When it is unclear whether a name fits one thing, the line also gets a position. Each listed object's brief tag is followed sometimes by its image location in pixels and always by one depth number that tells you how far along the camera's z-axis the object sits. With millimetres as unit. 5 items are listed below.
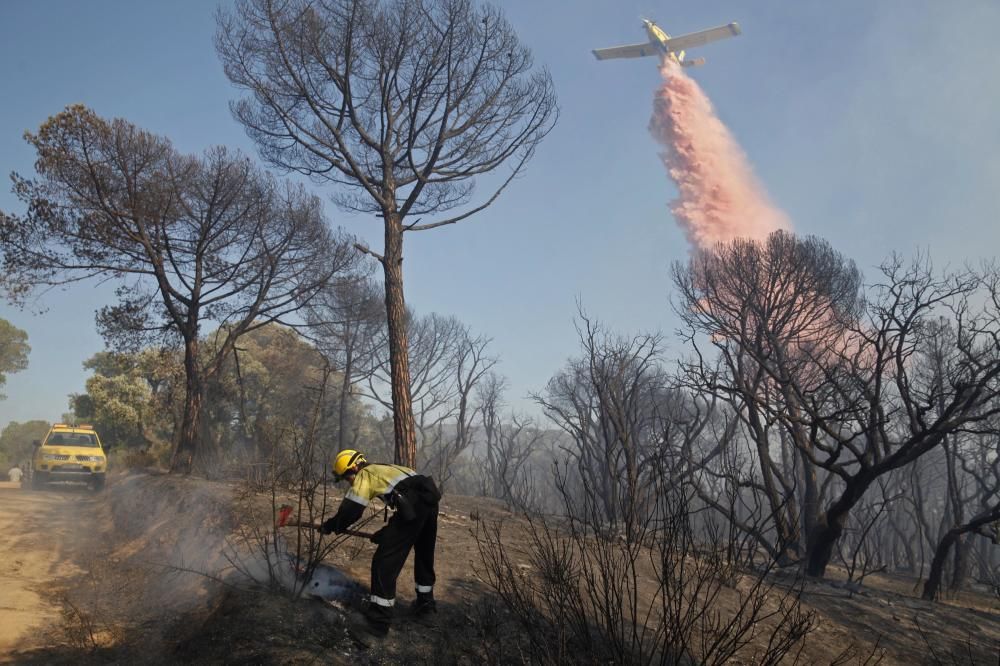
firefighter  5395
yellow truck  18016
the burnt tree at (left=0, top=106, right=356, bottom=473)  15625
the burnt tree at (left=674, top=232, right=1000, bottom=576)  10711
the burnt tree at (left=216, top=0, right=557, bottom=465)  12023
